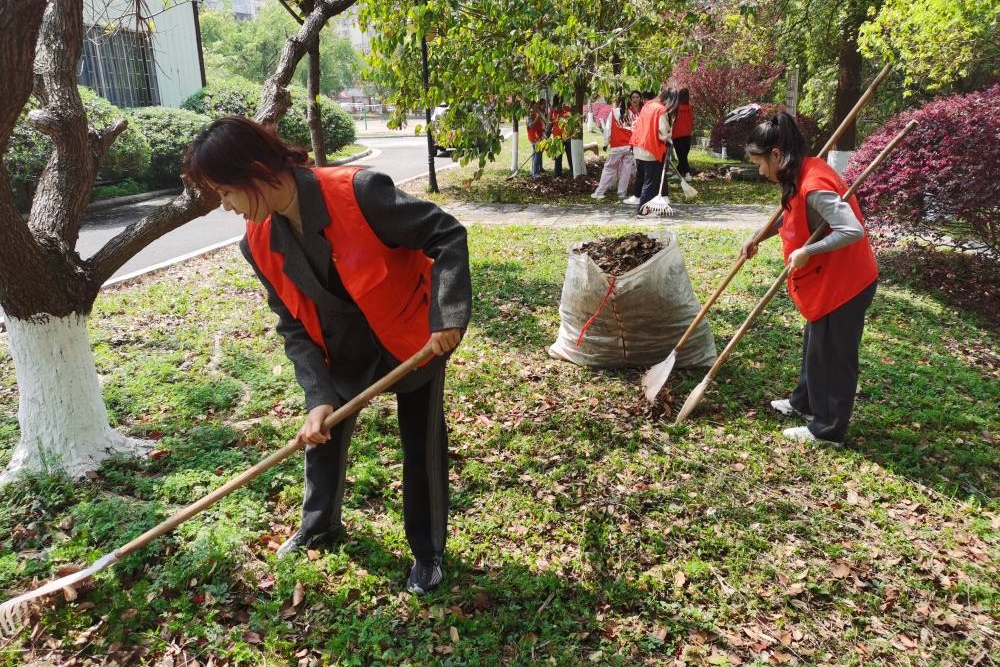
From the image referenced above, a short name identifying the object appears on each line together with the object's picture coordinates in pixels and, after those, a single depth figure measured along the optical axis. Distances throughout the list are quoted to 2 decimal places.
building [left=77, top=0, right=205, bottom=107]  16.88
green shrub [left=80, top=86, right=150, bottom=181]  11.59
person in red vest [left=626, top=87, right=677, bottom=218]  9.08
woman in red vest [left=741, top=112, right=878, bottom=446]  3.31
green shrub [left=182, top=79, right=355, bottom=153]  16.19
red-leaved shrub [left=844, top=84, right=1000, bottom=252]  5.81
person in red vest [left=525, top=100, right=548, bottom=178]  12.04
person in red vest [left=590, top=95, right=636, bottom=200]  11.07
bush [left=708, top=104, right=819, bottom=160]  14.45
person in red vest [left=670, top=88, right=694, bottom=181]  11.39
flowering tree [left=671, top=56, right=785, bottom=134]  15.95
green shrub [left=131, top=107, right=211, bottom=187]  13.19
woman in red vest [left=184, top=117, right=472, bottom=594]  2.15
